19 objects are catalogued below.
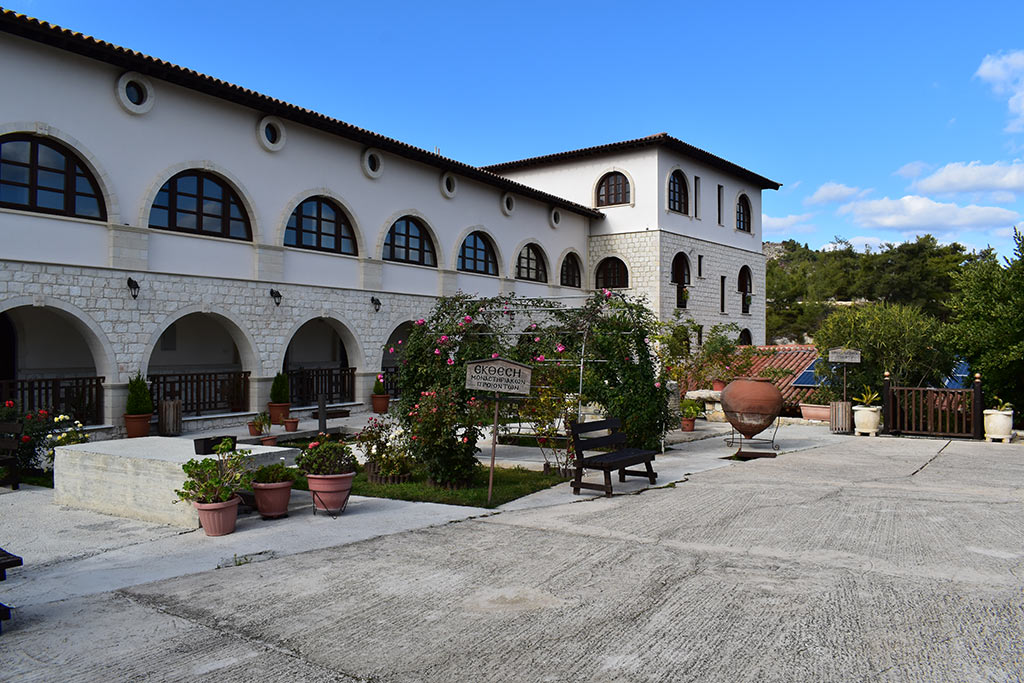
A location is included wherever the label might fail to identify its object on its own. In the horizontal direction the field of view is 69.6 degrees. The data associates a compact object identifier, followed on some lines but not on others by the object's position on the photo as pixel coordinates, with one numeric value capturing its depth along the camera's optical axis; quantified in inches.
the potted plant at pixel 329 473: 314.0
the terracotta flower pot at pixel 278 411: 667.4
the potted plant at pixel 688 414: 682.2
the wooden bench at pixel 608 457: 364.8
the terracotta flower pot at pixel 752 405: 524.7
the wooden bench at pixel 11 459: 383.6
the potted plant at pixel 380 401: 778.8
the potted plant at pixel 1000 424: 607.8
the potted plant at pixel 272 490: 309.1
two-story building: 528.4
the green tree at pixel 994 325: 663.8
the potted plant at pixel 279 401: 667.4
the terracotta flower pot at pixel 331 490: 313.1
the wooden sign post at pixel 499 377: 352.8
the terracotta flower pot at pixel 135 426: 559.5
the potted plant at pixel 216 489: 282.4
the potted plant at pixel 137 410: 560.1
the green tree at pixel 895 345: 705.6
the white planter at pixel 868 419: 659.4
